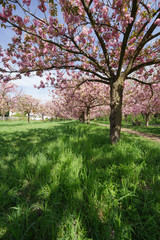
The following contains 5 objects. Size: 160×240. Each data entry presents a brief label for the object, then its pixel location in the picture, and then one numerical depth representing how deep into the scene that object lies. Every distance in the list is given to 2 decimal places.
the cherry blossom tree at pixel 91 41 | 2.66
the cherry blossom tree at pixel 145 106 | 11.41
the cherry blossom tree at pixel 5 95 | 17.87
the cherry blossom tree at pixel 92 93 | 9.06
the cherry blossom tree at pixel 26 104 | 24.91
